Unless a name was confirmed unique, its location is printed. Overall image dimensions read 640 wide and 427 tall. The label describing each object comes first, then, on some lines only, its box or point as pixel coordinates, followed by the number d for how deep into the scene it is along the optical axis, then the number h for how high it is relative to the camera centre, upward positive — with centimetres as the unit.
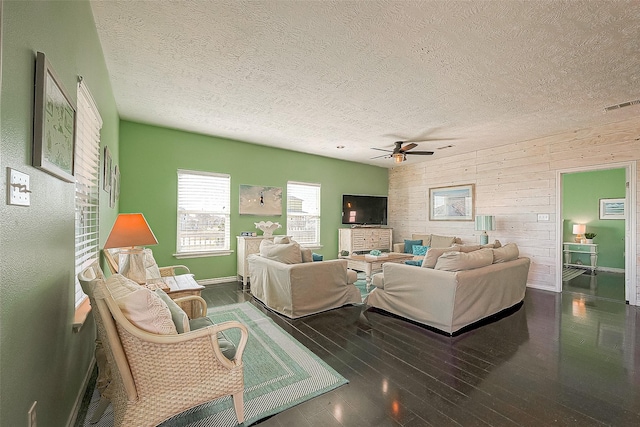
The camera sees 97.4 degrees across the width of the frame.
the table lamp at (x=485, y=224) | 555 -13
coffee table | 493 -81
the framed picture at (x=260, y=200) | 571 +31
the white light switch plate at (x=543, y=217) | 512 +3
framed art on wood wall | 631 +34
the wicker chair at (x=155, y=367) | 138 -83
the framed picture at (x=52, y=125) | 117 +42
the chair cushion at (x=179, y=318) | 168 -64
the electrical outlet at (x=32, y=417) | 113 -84
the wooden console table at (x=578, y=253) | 674 -87
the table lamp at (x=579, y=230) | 697 -28
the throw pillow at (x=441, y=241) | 623 -54
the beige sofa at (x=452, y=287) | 309 -85
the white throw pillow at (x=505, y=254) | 367 -48
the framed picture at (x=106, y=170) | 291 +47
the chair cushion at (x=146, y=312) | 142 -51
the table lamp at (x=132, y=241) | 244 -24
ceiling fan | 486 +114
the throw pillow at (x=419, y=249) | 608 -71
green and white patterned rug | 185 -131
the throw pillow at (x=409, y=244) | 656 -65
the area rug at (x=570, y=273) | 606 -127
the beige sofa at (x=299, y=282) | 352 -88
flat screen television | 729 +18
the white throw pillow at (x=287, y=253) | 368 -51
